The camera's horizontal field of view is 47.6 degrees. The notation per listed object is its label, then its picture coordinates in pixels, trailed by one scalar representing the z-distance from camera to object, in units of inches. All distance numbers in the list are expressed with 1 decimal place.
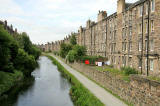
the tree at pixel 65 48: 2636.8
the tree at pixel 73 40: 3053.2
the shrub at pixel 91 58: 1660.9
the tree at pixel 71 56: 1973.1
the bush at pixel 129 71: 1015.6
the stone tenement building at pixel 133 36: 929.3
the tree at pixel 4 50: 1059.9
